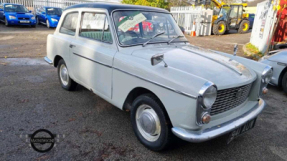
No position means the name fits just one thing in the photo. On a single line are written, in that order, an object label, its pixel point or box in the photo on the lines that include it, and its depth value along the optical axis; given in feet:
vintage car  7.58
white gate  53.36
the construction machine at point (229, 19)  56.47
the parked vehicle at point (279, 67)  16.57
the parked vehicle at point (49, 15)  50.62
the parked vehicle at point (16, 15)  45.15
